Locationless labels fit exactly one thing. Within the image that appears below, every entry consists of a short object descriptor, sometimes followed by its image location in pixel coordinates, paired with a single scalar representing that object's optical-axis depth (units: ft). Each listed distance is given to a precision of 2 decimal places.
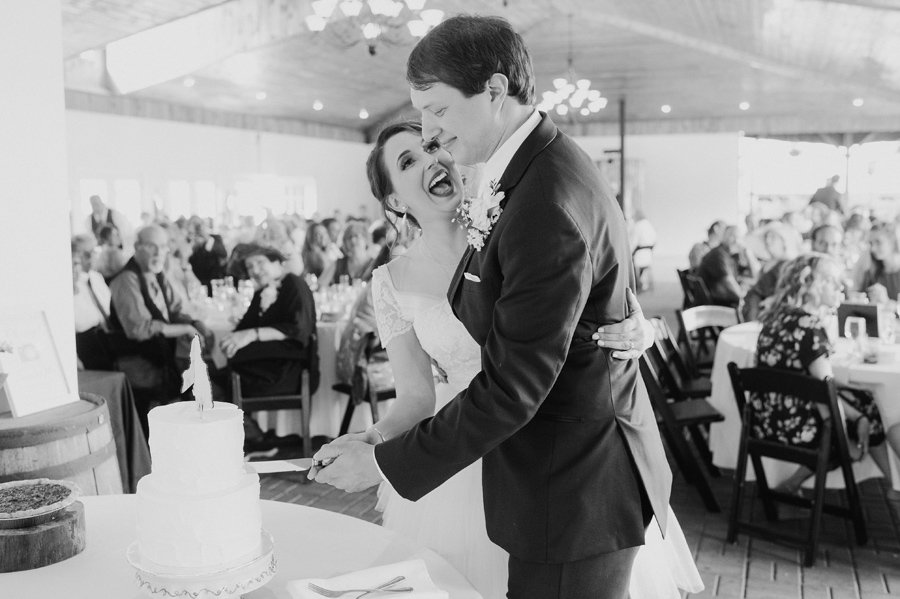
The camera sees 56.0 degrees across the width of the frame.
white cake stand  3.78
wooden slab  4.71
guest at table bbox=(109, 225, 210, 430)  16.58
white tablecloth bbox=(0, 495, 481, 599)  4.51
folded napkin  4.25
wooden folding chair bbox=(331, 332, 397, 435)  15.78
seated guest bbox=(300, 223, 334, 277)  23.59
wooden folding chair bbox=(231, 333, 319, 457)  15.74
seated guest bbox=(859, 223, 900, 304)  19.31
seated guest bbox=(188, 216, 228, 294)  26.86
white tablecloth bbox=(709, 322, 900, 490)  12.46
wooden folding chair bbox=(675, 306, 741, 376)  17.25
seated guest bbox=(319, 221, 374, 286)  22.67
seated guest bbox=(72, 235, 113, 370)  16.42
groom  4.29
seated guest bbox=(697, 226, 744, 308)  24.54
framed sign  7.78
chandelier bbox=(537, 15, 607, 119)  44.81
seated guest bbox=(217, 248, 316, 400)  15.66
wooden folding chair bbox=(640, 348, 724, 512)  13.10
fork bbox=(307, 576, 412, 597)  4.25
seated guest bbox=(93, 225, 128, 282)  17.71
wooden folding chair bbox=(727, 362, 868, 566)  11.25
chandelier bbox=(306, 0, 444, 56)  23.93
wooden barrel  7.06
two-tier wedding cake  3.74
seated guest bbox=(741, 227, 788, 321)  20.38
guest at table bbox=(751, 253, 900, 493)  11.87
